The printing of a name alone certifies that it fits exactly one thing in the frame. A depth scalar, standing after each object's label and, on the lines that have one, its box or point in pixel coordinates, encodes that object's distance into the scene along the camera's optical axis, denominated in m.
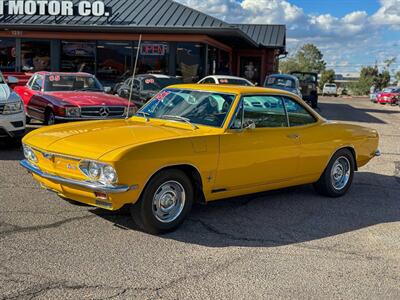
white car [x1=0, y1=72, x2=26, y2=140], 8.69
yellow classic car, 4.67
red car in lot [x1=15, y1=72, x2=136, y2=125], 10.32
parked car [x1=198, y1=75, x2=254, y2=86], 17.53
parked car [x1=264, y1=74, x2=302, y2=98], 20.95
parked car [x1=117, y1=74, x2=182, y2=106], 14.43
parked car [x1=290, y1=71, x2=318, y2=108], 26.77
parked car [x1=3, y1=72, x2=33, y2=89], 16.20
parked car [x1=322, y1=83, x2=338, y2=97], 61.31
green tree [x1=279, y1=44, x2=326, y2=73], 80.94
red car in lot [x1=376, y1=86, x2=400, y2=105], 37.97
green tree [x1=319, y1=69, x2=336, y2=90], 72.31
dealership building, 19.98
